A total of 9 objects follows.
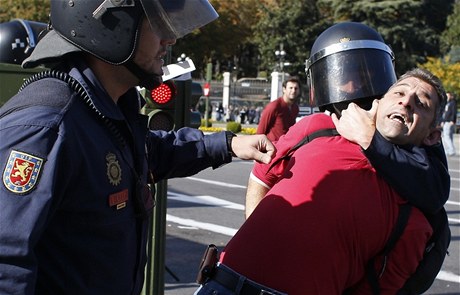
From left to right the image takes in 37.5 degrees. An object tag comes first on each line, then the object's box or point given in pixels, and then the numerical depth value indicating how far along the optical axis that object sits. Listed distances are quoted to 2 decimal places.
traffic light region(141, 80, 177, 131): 4.37
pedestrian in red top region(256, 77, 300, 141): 8.78
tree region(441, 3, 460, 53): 46.66
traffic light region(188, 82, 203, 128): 4.61
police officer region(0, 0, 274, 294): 1.53
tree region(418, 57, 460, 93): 32.66
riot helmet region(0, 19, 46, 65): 5.22
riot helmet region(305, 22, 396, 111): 2.68
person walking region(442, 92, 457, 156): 18.50
